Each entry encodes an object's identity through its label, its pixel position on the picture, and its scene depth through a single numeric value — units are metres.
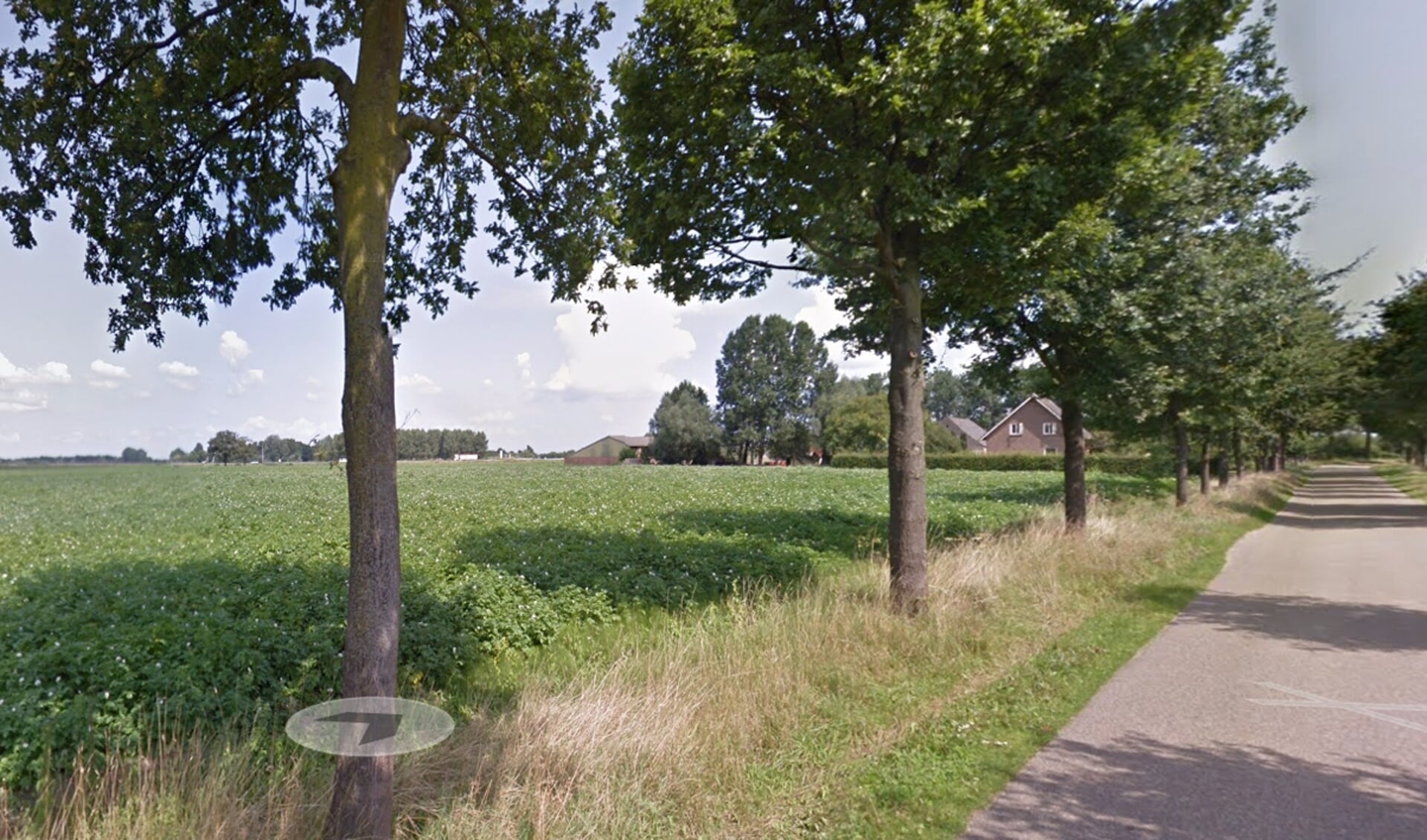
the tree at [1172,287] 10.91
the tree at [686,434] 80.69
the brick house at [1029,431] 70.50
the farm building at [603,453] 76.25
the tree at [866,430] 67.12
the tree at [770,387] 81.31
